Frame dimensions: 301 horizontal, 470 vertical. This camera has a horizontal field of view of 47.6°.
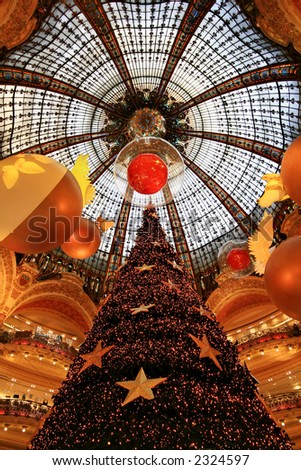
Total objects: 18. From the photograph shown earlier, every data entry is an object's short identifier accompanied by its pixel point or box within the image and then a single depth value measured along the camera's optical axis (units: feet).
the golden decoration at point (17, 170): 11.19
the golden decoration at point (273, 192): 15.31
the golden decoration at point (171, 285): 26.09
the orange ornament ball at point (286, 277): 11.37
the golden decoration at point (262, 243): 16.13
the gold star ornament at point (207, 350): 19.70
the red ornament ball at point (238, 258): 34.63
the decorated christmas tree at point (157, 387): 15.14
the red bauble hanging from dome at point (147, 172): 22.03
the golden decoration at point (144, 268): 29.51
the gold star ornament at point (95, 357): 19.88
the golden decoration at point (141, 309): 22.89
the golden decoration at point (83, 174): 16.39
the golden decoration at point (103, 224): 23.55
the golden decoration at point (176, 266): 31.43
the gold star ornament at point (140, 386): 16.42
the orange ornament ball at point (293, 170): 10.80
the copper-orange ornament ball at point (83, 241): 18.84
